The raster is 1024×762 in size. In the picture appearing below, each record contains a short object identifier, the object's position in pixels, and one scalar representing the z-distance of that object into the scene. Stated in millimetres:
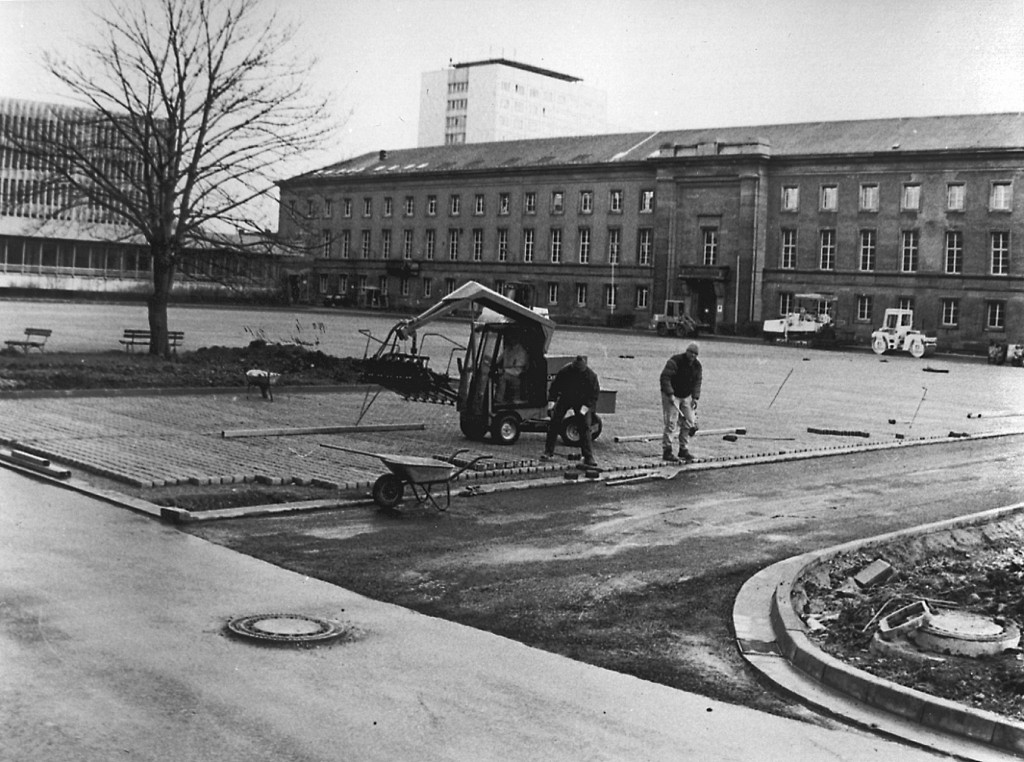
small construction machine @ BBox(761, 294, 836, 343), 72125
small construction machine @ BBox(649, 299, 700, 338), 76188
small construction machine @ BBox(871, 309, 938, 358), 66562
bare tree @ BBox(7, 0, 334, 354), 31788
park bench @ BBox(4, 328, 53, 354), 32125
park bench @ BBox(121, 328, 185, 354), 35016
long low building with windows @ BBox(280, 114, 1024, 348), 75000
